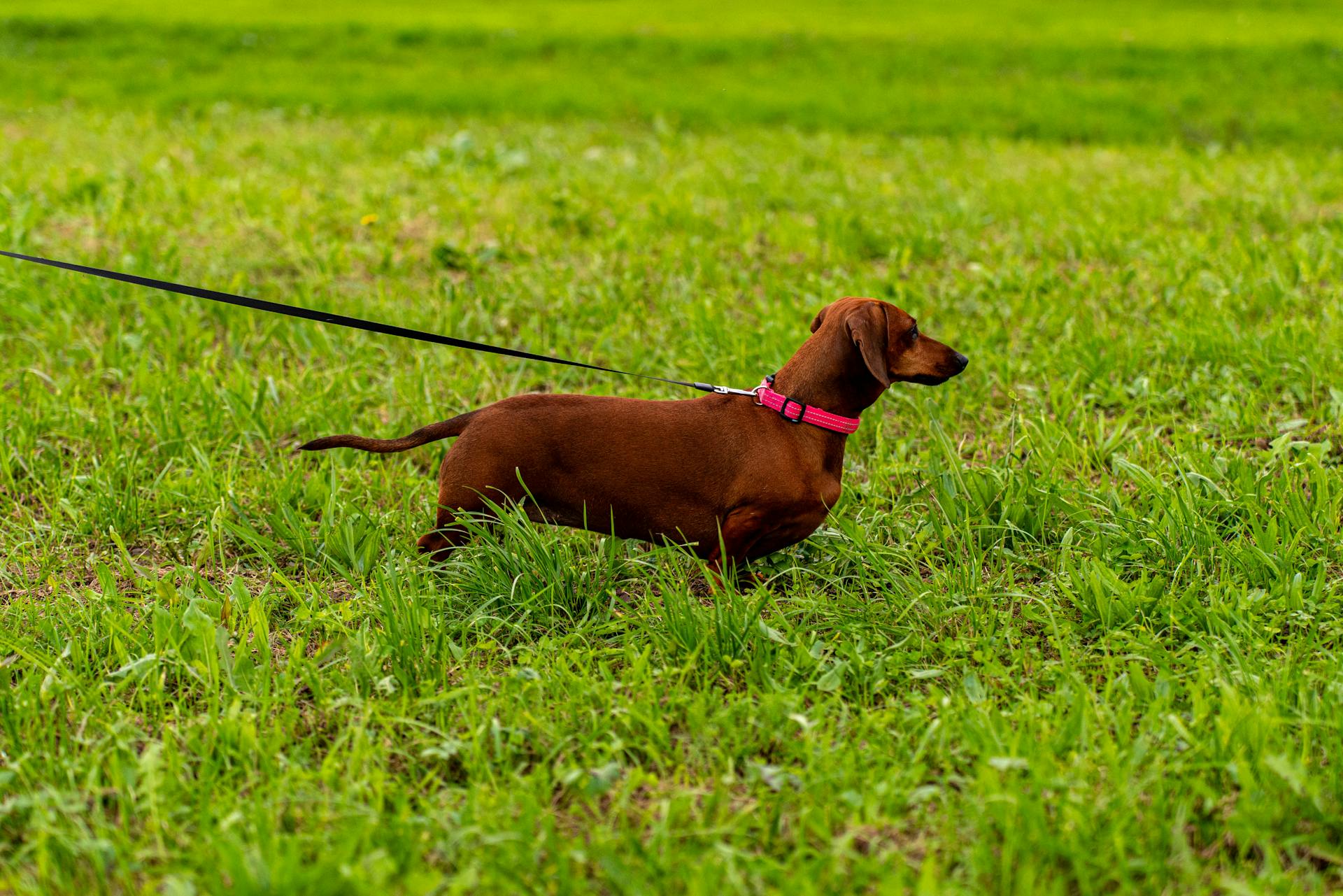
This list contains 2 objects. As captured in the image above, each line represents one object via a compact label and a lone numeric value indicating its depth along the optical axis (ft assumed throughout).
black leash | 21.29
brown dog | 21.50
